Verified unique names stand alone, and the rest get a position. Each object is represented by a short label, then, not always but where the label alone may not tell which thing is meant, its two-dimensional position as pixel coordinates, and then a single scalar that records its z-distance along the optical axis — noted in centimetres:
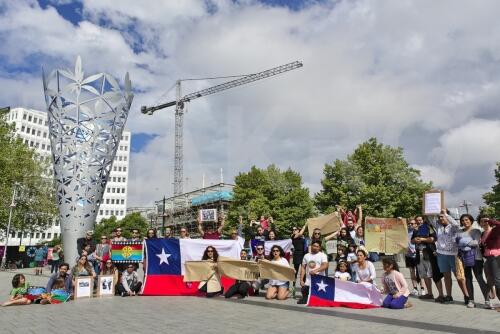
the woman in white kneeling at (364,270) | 1057
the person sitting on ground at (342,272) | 1096
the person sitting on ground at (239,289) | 1186
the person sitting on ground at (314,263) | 1137
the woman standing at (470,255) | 939
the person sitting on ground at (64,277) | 1188
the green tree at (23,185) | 4331
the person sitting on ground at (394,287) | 964
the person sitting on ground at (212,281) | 1213
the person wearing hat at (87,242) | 1406
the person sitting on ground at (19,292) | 1069
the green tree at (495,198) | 4156
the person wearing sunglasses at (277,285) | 1152
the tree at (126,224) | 9373
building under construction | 9352
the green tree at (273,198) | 5056
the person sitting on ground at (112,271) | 1289
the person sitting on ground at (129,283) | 1264
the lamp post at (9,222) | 3716
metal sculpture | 2319
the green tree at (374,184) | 4303
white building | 11956
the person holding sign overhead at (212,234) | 1466
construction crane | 11202
